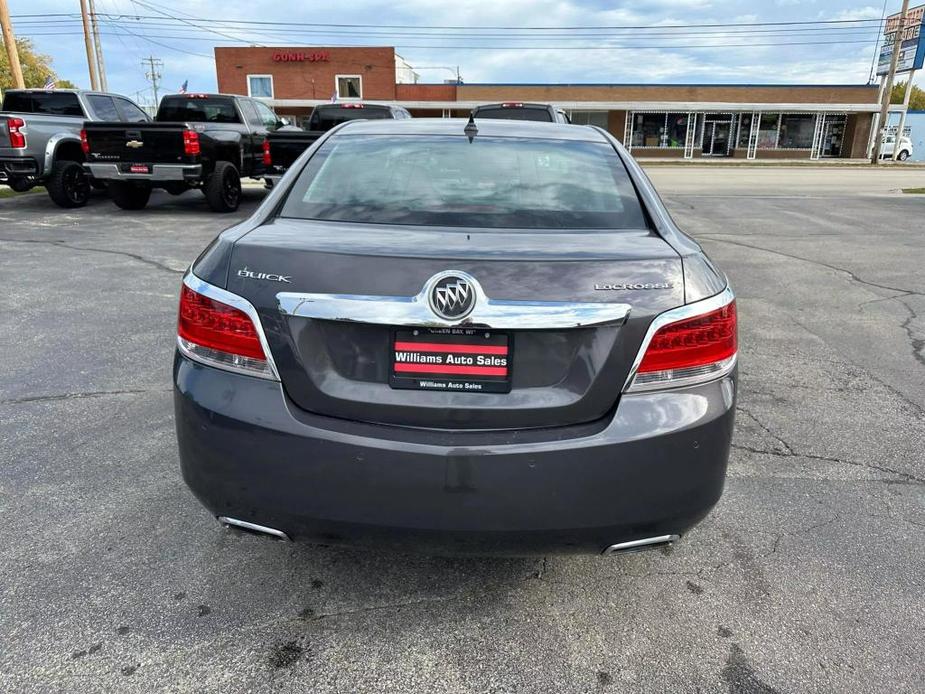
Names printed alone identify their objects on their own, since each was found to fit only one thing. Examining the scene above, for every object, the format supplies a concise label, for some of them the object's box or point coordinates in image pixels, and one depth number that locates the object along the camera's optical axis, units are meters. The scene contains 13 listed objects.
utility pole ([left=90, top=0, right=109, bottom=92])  41.70
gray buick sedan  2.01
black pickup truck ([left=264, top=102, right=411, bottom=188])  12.95
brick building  46.56
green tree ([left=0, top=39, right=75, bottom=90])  60.10
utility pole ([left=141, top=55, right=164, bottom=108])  85.62
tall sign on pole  41.12
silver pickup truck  11.98
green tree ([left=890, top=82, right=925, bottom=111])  95.89
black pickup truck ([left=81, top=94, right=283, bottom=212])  11.62
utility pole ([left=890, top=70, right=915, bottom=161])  45.72
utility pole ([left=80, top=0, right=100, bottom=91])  31.20
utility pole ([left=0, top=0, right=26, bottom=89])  18.77
